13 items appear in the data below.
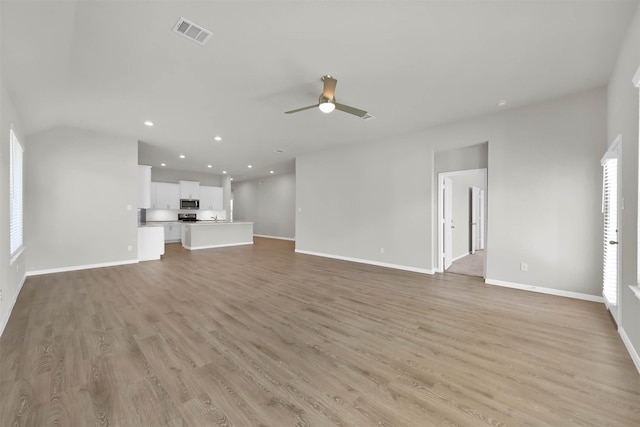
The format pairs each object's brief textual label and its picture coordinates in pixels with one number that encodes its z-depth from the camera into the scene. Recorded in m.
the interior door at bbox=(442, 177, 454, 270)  5.38
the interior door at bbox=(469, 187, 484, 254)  8.11
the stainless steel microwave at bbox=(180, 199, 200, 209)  10.30
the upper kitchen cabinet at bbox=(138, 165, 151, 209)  6.80
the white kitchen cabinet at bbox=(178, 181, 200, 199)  10.31
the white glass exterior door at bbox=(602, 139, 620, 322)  2.95
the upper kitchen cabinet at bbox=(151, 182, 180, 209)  9.66
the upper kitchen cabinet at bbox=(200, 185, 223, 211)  11.00
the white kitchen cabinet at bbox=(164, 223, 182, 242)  10.09
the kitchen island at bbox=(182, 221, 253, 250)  8.46
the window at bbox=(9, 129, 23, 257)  3.48
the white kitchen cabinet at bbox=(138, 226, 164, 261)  6.42
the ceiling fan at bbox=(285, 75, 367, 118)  3.11
